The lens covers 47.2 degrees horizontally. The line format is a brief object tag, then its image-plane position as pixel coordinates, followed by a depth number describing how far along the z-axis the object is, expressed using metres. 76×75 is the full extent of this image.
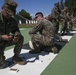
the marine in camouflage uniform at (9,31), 1.70
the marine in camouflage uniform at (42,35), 2.40
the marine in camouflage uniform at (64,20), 4.56
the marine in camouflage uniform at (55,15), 3.75
